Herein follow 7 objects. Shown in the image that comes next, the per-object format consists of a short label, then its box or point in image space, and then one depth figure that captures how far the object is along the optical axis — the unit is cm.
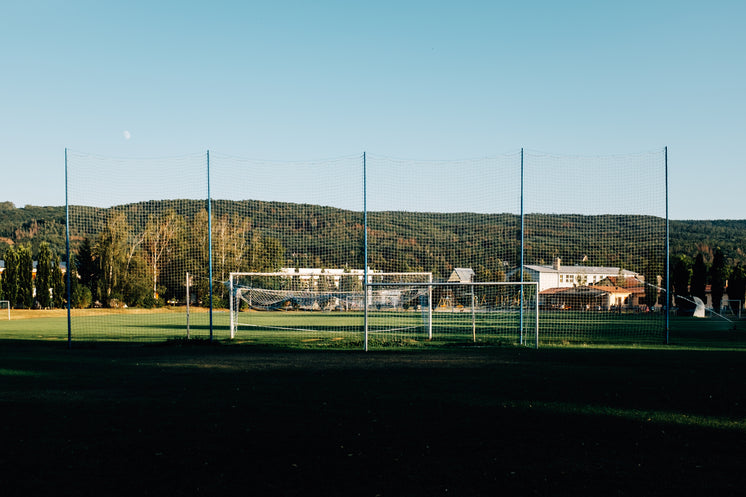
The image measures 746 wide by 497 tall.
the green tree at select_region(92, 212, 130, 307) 4369
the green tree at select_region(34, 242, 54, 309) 5241
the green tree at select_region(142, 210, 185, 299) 2962
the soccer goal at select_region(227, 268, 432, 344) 2270
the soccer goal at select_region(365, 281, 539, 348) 1867
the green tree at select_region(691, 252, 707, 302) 6662
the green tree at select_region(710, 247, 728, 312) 6569
